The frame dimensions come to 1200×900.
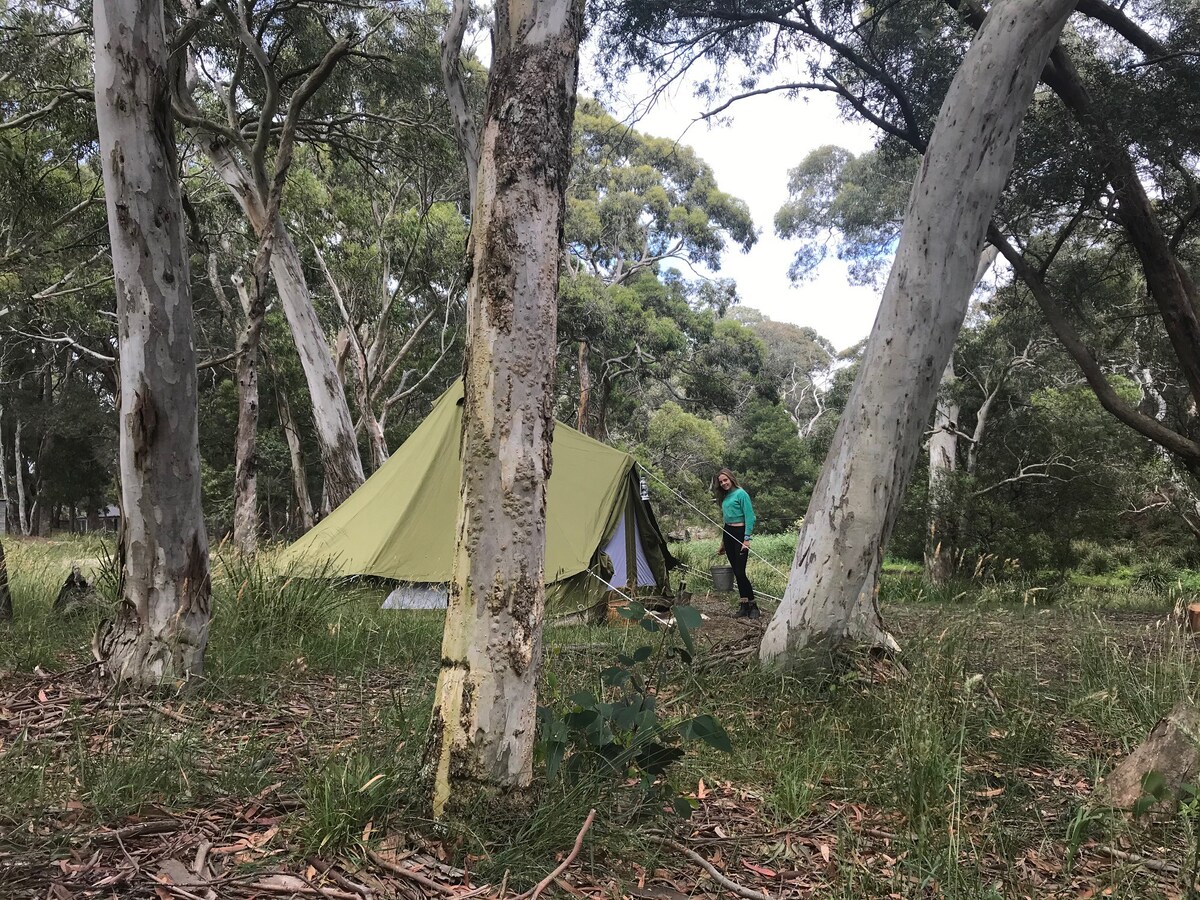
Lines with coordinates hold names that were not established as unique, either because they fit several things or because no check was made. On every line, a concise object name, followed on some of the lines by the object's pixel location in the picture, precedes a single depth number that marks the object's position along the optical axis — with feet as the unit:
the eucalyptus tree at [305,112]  28.32
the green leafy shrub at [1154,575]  40.19
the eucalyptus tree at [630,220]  65.16
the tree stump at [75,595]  14.20
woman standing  24.20
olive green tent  20.33
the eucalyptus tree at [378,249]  49.70
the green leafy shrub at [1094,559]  39.96
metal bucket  30.81
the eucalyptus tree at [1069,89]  23.09
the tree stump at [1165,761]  7.63
